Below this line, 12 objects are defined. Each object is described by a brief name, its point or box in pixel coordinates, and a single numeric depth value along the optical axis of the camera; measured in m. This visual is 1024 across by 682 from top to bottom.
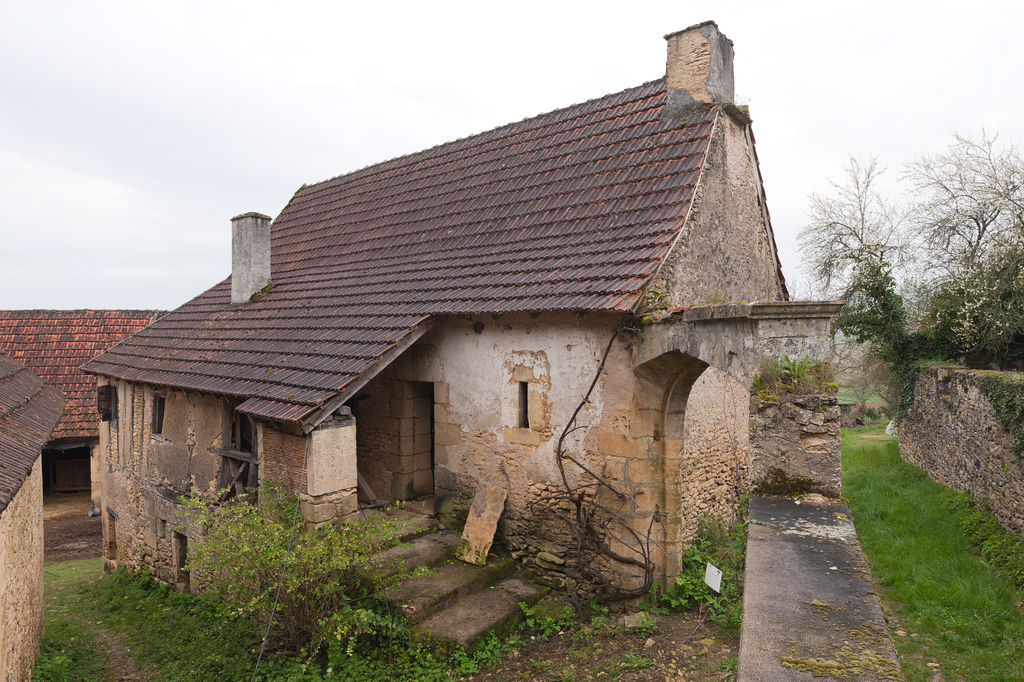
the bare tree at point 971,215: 16.78
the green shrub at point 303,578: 6.45
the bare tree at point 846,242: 20.58
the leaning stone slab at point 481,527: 7.82
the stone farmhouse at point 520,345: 7.13
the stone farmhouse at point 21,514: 5.19
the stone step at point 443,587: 6.77
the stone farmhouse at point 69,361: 16.47
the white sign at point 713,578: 7.16
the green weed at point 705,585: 6.93
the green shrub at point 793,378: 5.28
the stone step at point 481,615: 6.46
